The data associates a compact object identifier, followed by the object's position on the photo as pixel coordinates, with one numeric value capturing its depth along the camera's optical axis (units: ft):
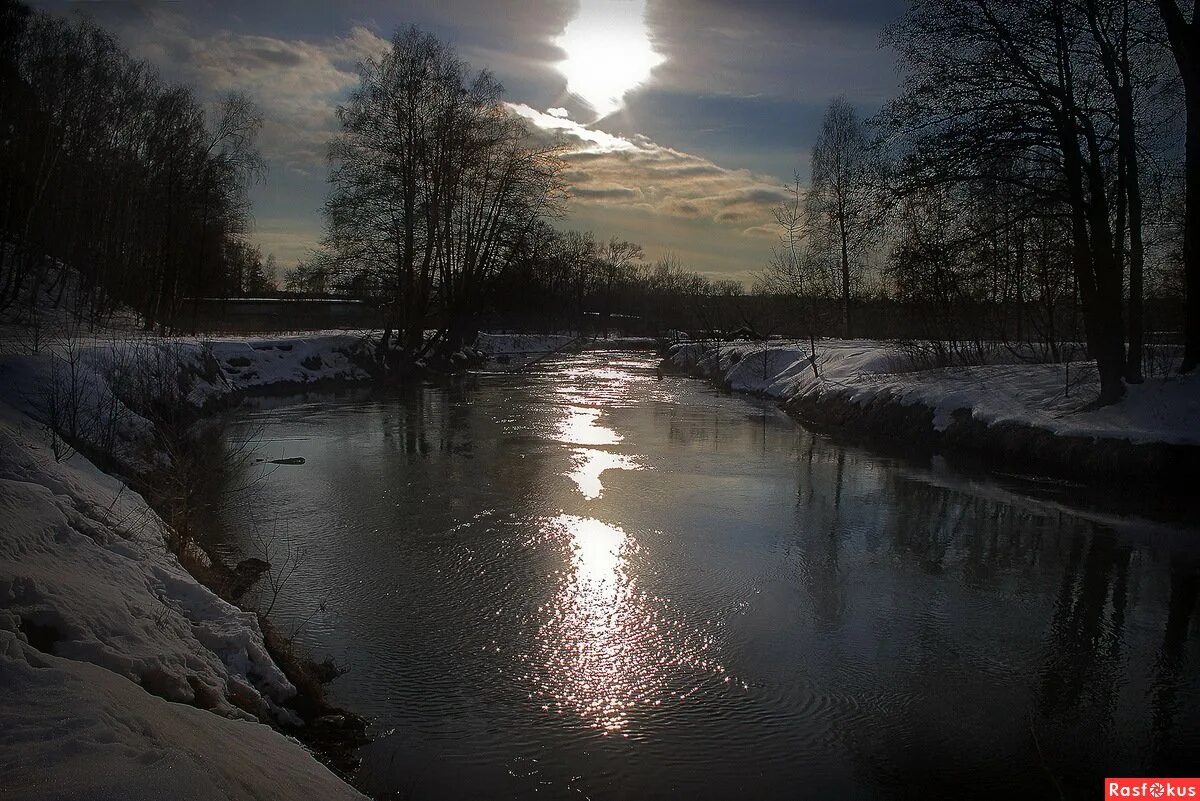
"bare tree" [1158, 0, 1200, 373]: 44.09
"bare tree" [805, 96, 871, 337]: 114.01
